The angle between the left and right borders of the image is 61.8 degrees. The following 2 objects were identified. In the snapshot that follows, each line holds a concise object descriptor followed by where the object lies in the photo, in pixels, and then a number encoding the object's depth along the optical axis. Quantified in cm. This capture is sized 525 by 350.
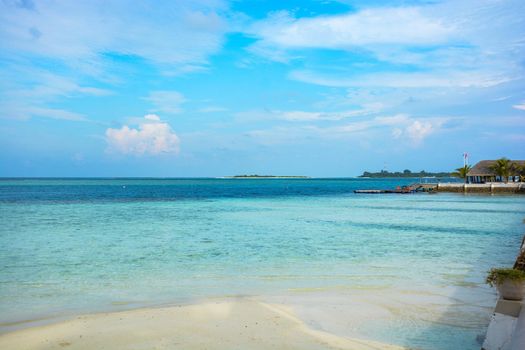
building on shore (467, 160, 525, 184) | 6756
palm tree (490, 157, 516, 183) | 6531
